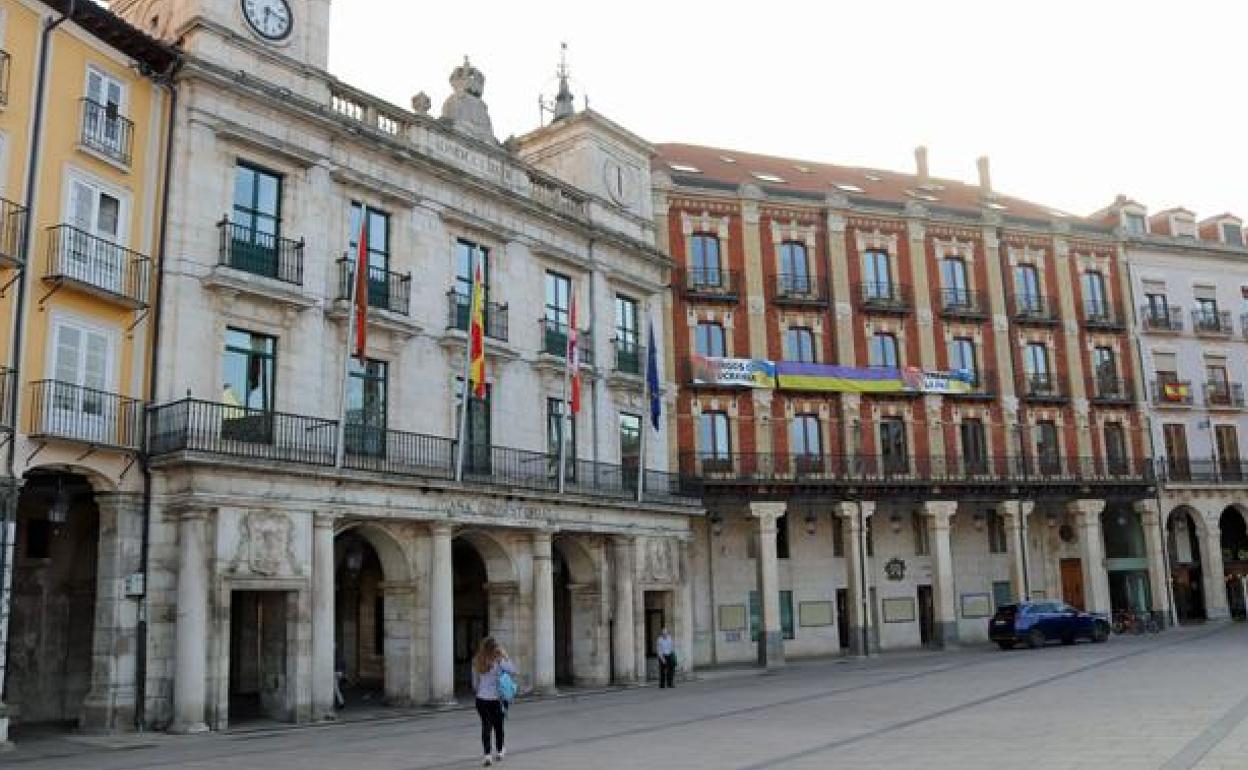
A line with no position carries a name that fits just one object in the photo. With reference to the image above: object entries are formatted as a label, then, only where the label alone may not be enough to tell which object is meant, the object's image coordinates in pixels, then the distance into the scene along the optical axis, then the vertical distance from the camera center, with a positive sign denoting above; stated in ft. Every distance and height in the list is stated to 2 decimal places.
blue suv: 117.19 -5.50
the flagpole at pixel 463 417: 79.46 +12.16
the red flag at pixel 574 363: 91.50 +18.09
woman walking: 46.32 -4.24
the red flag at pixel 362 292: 73.31 +19.49
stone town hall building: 67.10 +13.33
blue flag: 99.55 +17.88
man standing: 88.89 -6.14
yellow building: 60.08 +14.99
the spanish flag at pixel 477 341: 80.28 +17.63
